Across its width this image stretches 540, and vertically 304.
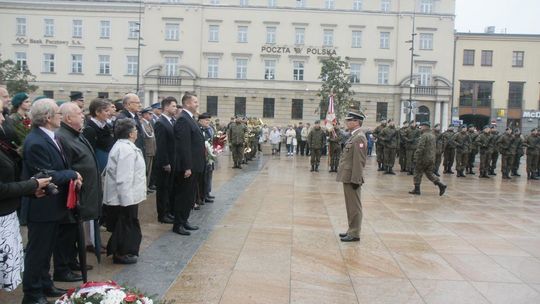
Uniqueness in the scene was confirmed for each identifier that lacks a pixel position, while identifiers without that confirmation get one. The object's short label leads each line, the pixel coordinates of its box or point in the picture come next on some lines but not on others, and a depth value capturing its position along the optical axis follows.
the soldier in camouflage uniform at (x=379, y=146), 21.33
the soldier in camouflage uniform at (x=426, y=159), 13.61
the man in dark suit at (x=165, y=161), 8.80
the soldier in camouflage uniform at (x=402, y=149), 21.12
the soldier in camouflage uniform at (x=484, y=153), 20.36
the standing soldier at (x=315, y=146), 20.64
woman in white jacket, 6.32
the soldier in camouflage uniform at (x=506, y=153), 20.39
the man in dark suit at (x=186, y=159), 7.86
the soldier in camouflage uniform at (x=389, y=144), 20.52
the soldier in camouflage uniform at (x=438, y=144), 19.53
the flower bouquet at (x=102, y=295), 3.38
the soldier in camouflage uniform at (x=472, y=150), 21.11
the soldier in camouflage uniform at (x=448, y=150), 20.94
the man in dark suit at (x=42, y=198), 4.85
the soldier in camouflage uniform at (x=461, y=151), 20.23
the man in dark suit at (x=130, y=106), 8.59
